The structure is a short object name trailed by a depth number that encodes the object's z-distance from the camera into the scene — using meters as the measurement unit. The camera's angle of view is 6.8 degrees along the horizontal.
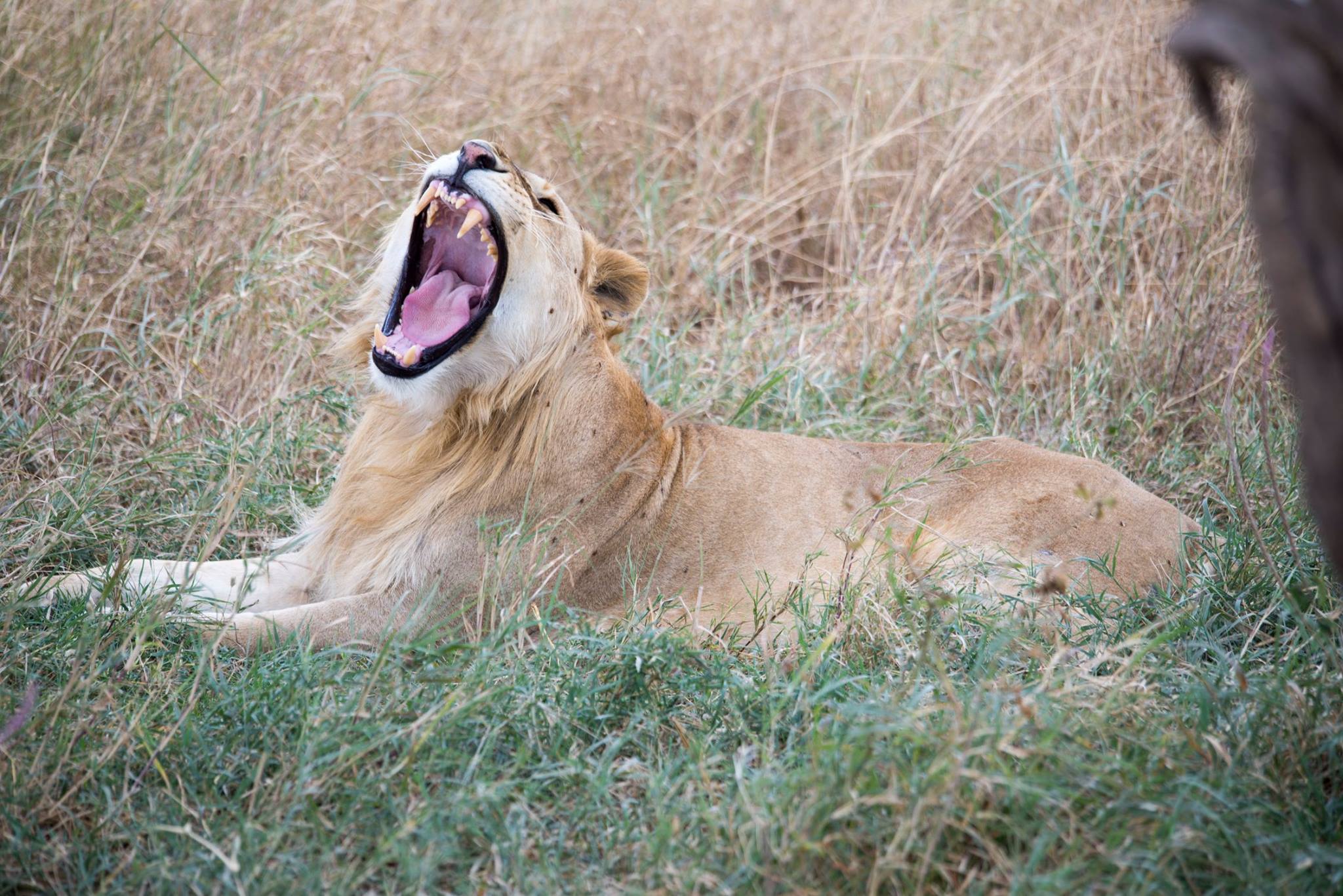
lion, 17.09
